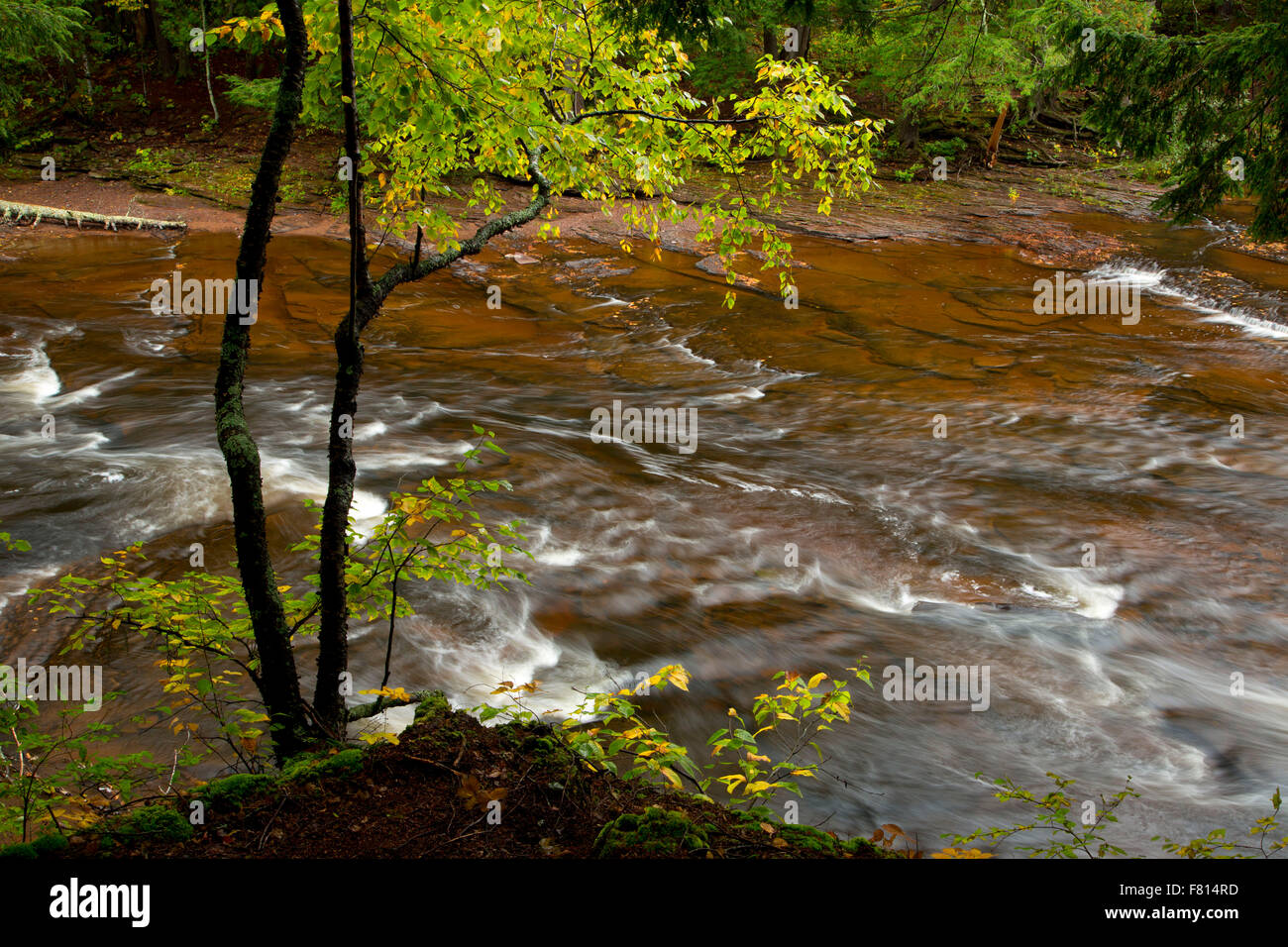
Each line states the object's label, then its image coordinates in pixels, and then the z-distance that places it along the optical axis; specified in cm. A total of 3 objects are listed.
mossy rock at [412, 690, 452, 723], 404
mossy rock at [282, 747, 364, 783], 335
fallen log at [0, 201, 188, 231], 1906
